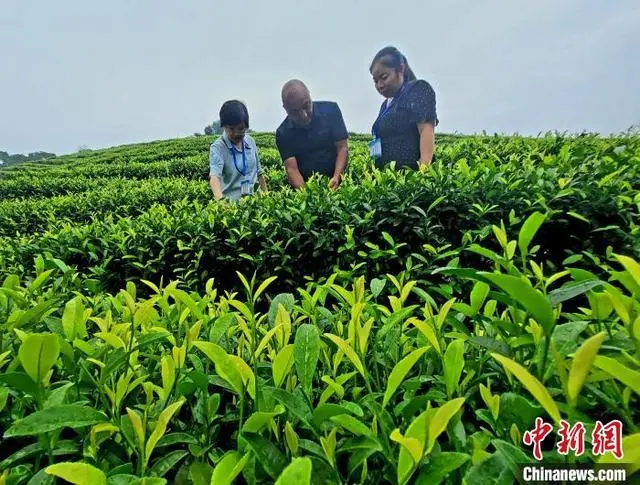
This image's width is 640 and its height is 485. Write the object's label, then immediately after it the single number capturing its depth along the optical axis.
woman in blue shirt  4.19
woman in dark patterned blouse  3.59
